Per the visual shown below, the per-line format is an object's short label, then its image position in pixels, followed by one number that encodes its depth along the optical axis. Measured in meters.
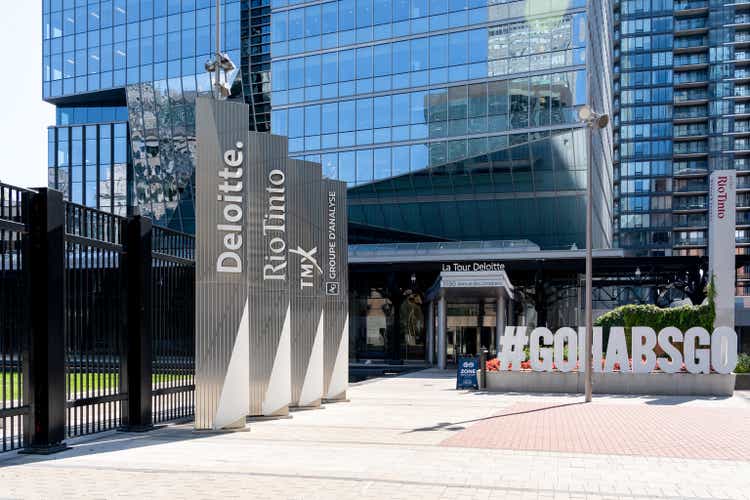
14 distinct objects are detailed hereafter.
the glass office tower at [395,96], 44.94
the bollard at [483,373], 27.98
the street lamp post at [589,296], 23.56
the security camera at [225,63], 16.77
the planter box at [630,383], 26.25
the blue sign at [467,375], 28.33
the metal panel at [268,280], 18.52
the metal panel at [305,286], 21.50
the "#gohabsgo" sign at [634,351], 26.41
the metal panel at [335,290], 23.72
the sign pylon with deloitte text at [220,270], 16.09
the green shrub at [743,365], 29.35
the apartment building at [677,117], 112.38
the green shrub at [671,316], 29.19
